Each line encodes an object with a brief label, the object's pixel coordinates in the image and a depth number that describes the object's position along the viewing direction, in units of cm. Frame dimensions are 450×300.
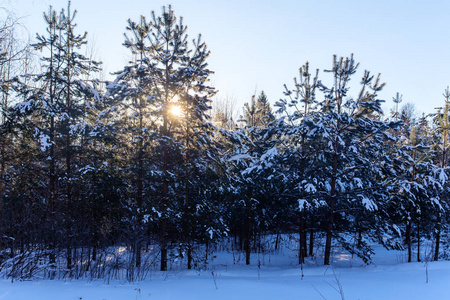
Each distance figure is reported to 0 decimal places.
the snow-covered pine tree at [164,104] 1139
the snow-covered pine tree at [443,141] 1399
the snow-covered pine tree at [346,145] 1115
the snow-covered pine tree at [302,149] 1142
